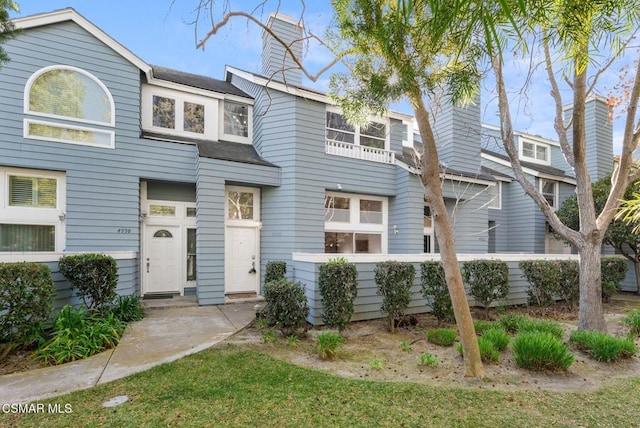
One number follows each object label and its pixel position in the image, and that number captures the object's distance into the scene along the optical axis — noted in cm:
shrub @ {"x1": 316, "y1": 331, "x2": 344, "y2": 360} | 470
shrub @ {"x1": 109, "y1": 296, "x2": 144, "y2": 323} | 648
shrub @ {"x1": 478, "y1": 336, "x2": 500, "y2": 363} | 455
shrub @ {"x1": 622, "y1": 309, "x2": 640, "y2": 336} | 611
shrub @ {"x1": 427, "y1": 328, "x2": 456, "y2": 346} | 534
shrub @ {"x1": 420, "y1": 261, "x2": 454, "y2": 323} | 654
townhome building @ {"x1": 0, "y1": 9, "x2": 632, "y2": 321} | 704
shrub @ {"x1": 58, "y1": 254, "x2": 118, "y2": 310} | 593
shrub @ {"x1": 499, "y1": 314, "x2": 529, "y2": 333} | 612
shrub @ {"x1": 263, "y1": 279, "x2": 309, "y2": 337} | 553
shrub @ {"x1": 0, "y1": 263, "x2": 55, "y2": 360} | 452
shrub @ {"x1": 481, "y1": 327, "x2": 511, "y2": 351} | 492
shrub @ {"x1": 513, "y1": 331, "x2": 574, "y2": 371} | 427
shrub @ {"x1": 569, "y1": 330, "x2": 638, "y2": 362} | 472
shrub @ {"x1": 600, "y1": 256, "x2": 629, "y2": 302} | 934
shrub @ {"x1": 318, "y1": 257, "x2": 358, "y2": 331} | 584
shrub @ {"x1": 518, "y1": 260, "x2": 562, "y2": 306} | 768
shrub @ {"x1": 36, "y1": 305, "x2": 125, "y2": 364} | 459
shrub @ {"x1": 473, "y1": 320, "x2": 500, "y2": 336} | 579
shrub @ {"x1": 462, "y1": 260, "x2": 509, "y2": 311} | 695
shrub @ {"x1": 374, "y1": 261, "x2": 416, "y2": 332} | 621
